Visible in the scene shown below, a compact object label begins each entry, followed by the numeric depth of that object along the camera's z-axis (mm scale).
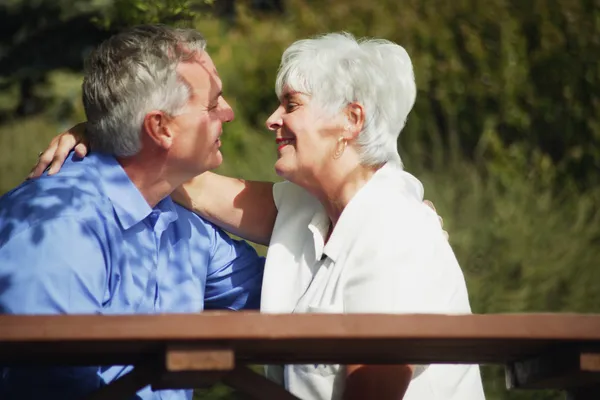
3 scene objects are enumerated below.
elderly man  7043
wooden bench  5344
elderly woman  7402
